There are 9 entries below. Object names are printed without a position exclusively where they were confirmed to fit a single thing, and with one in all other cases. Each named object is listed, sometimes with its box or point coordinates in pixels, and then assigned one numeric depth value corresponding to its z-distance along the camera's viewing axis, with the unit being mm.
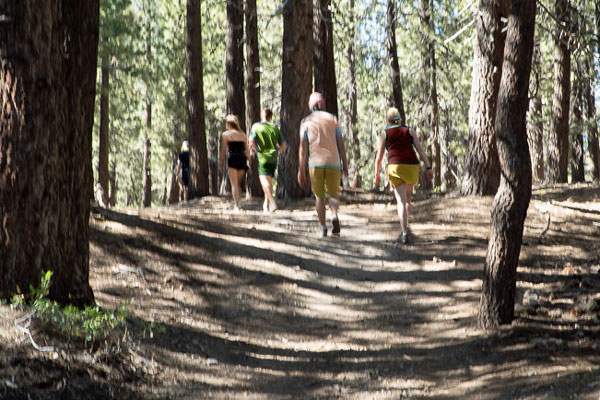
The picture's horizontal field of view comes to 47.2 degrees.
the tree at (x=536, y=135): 23909
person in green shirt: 13000
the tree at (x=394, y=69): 21234
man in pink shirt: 10250
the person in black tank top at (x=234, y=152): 13359
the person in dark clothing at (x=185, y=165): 18812
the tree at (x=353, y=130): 26178
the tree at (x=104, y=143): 22000
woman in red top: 10344
